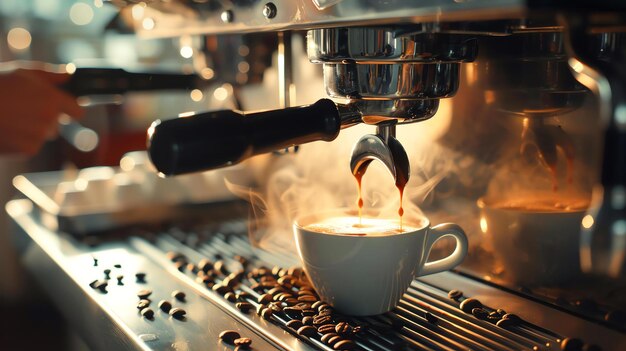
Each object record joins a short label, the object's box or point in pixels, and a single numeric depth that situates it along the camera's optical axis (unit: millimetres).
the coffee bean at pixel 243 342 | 528
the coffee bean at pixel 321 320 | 566
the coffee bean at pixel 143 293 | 656
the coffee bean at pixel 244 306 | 613
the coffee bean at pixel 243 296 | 647
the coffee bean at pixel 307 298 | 625
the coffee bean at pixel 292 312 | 593
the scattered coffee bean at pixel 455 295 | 630
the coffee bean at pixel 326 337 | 529
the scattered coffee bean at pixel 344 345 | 513
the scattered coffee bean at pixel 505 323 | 560
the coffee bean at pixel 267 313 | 588
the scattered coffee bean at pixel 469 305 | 598
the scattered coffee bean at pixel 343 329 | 542
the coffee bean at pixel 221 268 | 741
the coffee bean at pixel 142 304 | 620
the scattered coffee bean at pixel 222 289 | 664
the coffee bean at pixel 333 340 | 522
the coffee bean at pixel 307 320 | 566
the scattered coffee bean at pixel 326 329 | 545
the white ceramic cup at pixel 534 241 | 600
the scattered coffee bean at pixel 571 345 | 511
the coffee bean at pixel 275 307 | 599
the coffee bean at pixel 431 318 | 574
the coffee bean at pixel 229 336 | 542
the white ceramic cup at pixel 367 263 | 562
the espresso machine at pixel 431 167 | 418
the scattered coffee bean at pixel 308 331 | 545
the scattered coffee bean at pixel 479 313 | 580
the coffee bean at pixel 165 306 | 612
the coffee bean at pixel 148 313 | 595
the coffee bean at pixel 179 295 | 653
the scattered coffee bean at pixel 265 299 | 626
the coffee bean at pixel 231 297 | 642
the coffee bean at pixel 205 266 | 743
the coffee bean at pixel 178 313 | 596
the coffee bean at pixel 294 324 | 562
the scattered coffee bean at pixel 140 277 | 715
